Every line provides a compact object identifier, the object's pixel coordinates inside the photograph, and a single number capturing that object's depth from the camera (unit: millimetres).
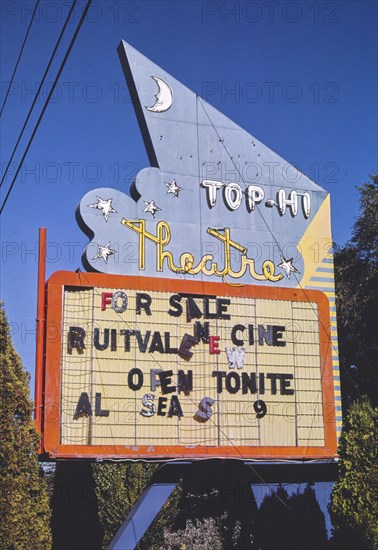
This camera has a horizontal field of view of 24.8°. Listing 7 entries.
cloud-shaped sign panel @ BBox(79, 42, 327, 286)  16141
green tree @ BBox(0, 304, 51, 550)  14406
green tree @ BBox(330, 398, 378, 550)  15328
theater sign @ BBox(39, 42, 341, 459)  15289
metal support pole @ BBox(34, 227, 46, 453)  14766
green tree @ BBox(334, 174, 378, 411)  24391
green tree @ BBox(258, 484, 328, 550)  19328
